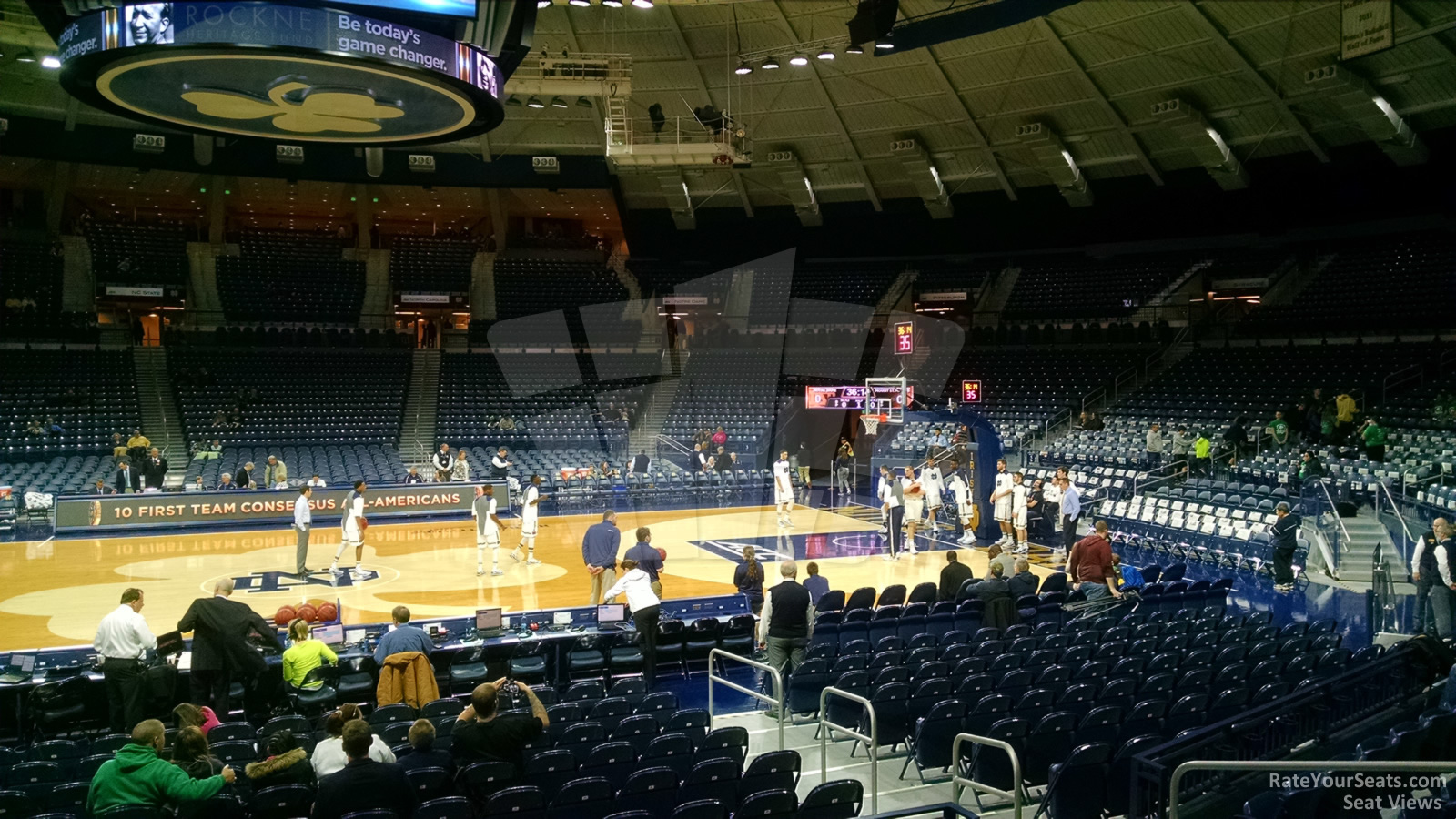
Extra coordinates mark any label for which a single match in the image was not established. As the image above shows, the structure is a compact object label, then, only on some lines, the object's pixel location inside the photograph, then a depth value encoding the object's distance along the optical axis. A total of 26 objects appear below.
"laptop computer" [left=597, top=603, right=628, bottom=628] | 12.73
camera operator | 7.25
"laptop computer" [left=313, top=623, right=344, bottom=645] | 11.26
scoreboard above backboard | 28.89
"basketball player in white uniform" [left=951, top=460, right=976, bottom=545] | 22.25
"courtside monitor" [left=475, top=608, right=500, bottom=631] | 12.23
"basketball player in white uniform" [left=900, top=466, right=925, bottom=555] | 21.27
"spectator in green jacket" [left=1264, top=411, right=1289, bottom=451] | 24.78
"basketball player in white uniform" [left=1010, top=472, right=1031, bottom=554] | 20.95
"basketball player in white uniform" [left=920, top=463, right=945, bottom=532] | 22.36
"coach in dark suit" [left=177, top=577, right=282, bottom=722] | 10.26
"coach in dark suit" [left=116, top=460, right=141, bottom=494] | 25.59
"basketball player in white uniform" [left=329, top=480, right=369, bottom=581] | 17.89
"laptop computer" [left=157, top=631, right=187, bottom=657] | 10.80
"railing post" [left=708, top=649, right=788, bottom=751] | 9.46
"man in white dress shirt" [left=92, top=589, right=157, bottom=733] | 10.08
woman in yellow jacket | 10.41
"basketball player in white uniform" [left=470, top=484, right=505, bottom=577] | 18.83
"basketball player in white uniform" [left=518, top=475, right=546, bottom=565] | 18.86
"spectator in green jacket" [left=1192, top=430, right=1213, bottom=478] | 24.59
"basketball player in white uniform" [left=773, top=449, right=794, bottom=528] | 23.91
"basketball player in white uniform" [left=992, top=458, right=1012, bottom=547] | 21.19
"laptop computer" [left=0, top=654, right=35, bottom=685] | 10.54
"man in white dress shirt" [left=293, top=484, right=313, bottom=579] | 18.36
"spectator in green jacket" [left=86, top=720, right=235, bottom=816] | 6.31
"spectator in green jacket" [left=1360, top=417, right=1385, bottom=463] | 22.03
